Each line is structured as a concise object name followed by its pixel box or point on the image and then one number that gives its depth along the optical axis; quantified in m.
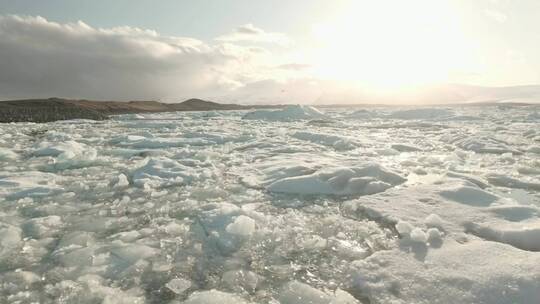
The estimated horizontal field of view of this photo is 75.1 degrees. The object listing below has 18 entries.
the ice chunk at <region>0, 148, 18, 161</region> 7.05
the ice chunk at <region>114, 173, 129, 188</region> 4.91
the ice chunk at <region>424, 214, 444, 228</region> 3.40
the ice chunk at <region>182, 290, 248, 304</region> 2.18
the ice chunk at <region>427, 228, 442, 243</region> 3.10
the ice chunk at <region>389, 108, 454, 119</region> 25.66
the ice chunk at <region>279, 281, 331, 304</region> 2.23
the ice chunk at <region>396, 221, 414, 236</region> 3.22
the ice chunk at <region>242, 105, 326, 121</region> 26.06
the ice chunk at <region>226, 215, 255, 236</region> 3.24
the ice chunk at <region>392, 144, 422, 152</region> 8.62
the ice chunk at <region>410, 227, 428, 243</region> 3.06
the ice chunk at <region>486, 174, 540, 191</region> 5.02
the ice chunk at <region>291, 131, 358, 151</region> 9.20
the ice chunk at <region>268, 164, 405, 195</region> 4.75
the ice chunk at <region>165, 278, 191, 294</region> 2.34
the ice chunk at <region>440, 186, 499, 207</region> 4.00
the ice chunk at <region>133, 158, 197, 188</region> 5.07
